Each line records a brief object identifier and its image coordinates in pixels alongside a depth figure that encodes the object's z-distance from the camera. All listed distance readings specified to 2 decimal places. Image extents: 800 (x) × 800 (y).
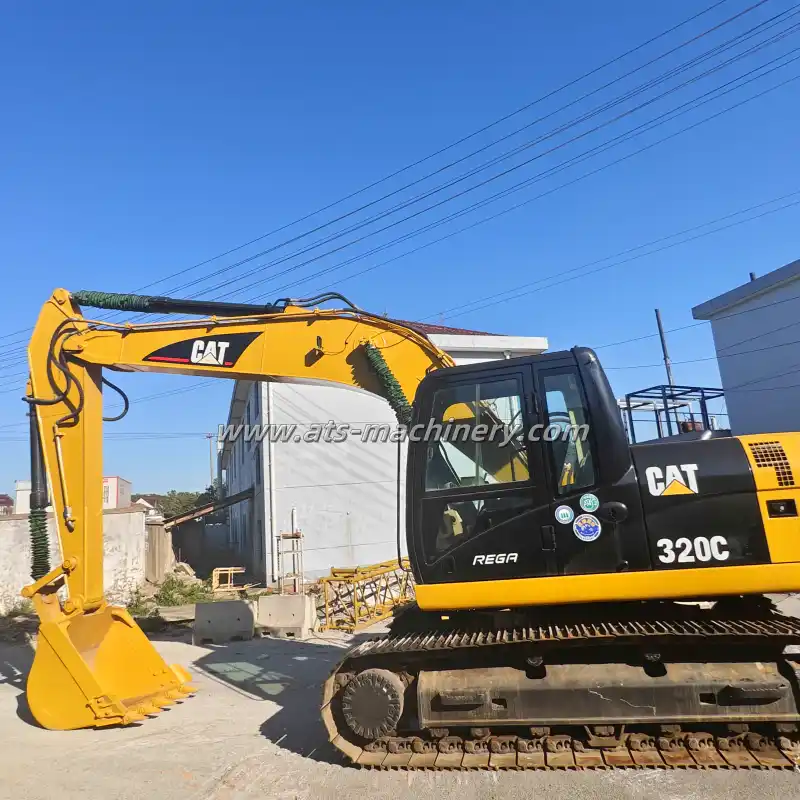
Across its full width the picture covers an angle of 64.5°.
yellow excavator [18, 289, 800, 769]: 4.50
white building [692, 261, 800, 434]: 18.64
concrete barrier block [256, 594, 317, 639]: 11.41
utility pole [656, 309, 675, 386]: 33.98
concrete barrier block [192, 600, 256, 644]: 11.16
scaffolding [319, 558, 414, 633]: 12.20
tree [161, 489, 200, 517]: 59.31
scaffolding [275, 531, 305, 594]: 17.45
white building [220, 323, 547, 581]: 18.80
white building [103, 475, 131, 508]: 33.69
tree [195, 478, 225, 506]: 51.04
